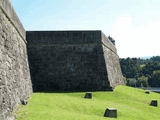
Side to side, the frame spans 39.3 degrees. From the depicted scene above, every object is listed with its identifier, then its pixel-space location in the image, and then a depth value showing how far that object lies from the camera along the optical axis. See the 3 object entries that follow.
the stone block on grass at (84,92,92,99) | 13.84
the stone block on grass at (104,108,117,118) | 9.97
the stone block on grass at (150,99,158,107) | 14.64
